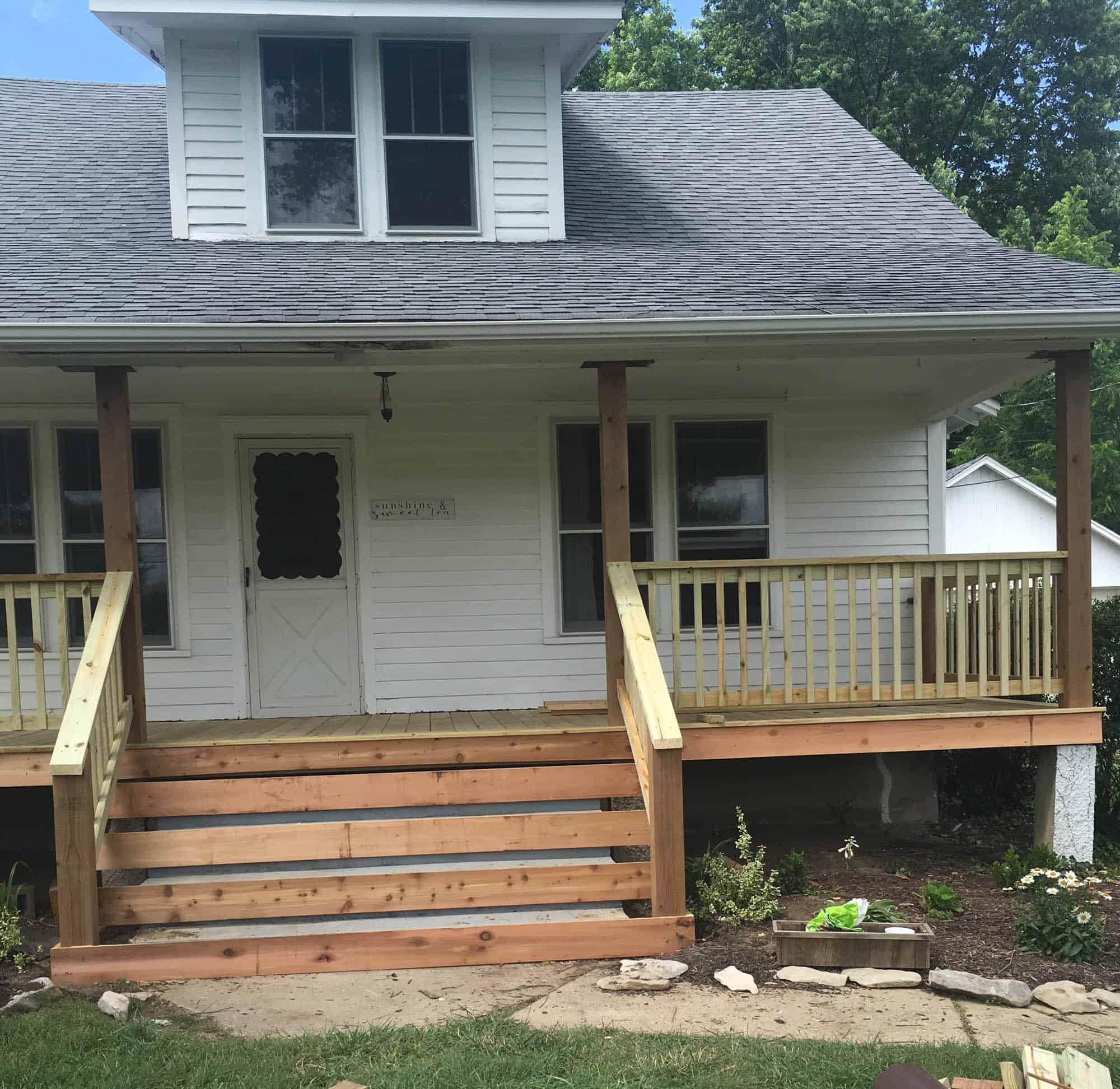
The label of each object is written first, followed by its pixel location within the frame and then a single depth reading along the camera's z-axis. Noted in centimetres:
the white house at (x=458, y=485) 552
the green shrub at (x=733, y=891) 551
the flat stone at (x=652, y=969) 477
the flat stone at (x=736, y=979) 462
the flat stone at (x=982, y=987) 448
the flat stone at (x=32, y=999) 446
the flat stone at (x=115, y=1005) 439
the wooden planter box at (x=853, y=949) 481
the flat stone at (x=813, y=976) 470
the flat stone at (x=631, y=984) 464
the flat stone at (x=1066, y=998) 442
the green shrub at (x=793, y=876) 601
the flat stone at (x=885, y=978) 469
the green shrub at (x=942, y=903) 559
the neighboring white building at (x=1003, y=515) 2002
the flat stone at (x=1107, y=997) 448
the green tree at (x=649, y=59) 2584
